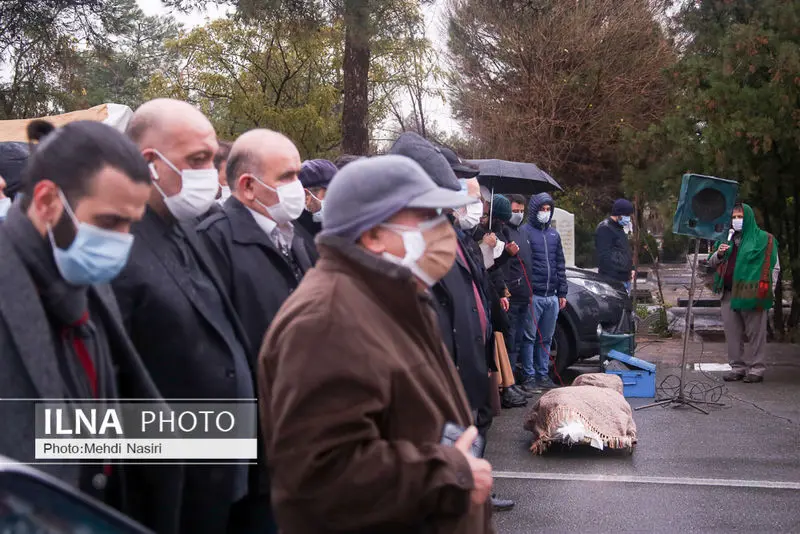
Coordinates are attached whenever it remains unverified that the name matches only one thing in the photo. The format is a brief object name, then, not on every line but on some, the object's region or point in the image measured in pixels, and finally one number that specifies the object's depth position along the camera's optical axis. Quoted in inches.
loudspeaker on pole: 370.3
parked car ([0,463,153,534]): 65.2
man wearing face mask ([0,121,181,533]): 90.6
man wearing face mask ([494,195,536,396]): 387.5
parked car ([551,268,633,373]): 433.4
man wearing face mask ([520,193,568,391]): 398.3
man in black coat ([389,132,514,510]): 174.1
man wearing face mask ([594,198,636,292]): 480.1
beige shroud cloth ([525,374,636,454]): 291.6
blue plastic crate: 387.2
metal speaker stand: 368.9
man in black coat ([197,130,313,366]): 140.1
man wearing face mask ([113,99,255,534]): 118.6
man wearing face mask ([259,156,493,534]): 85.1
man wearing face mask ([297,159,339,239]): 219.9
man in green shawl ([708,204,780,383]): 429.7
